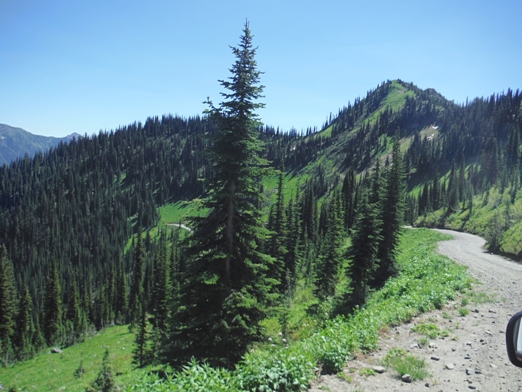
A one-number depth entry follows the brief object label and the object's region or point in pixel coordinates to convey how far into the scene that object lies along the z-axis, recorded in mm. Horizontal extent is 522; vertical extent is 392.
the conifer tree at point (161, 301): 50812
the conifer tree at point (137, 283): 76562
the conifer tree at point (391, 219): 27875
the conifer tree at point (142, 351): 41812
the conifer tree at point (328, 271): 32281
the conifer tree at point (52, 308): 72875
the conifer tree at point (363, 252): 24739
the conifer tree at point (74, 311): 80875
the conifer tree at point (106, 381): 25812
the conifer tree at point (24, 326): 69769
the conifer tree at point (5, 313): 59938
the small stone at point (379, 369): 7352
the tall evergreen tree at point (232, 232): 12875
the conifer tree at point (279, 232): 44906
